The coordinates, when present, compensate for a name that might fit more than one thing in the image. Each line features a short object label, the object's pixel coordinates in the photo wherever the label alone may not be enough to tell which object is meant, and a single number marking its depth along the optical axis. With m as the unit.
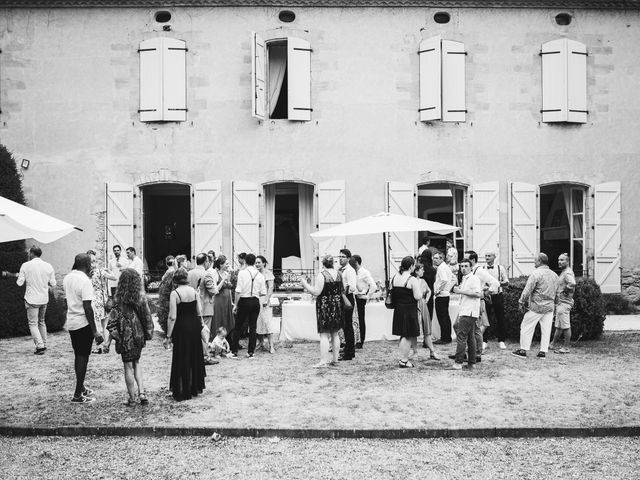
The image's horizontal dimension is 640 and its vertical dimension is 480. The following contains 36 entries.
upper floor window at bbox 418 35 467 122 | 13.52
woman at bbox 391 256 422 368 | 8.34
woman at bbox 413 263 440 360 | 8.84
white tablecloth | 10.67
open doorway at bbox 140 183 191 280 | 16.17
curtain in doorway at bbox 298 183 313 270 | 14.04
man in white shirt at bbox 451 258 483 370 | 8.05
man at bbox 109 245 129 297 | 11.46
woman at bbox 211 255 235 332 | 9.59
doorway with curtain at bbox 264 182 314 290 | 13.87
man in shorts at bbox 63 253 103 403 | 6.64
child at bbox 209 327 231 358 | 9.12
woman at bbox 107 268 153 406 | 6.46
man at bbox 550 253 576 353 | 9.42
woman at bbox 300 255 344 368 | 8.45
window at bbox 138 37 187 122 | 13.53
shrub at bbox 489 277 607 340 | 10.09
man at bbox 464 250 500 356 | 8.62
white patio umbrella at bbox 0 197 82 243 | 5.62
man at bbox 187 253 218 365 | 8.91
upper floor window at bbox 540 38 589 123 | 13.82
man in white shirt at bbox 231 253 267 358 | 9.12
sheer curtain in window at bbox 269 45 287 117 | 14.05
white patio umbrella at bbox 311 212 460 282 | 9.77
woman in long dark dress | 6.75
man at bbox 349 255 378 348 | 9.84
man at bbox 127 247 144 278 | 11.39
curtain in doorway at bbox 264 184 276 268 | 13.79
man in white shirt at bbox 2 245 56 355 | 9.51
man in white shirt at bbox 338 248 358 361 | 9.06
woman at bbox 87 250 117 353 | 9.58
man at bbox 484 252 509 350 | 9.70
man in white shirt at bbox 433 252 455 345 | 9.60
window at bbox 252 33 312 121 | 13.33
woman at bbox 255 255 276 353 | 9.62
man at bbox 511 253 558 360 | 8.73
